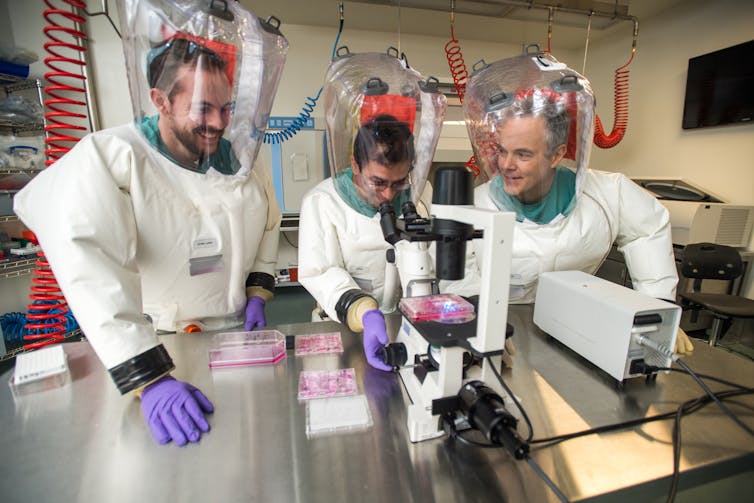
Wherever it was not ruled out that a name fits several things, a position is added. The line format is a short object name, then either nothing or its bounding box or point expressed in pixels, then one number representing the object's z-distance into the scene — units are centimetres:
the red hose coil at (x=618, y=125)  249
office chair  190
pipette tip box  72
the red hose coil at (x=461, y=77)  225
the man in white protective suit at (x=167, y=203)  67
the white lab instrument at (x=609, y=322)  70
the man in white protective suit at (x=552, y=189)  110
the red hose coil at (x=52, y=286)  120
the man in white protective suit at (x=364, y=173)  99
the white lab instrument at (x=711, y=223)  210
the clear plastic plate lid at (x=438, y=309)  60
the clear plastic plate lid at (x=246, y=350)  81
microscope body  50
